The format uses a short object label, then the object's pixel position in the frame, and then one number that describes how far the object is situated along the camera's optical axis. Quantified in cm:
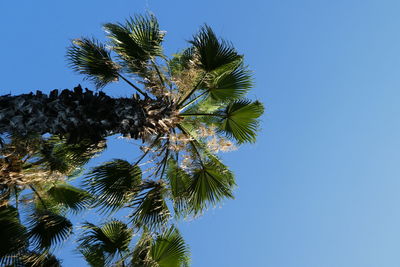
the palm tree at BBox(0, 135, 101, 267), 734
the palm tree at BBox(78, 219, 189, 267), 764
